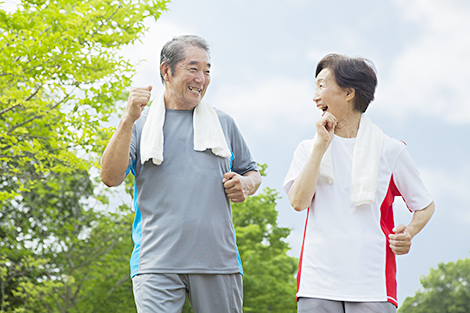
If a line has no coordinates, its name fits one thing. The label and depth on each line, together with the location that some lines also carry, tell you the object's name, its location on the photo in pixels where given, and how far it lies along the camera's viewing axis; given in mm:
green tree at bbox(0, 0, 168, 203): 7379
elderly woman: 2467
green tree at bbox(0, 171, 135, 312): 16000
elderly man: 2793
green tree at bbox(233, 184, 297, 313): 17875
